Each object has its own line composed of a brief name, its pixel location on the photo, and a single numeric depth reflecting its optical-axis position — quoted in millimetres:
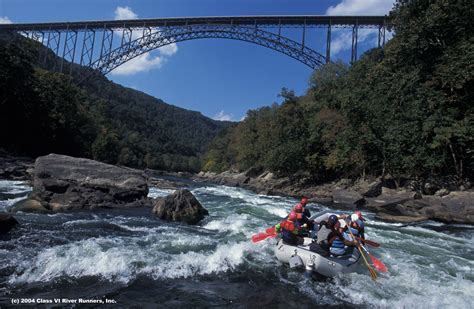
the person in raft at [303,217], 7336
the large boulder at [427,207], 12734
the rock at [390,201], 15688
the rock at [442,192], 16350
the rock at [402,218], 12204
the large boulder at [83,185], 10773
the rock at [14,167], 18338
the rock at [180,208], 9922
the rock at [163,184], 20938
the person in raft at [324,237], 6305
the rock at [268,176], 35697
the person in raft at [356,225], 7149
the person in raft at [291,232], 6797
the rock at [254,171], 45531
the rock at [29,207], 9508
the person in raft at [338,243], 6395
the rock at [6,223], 7016
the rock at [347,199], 17375
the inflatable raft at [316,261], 6062
